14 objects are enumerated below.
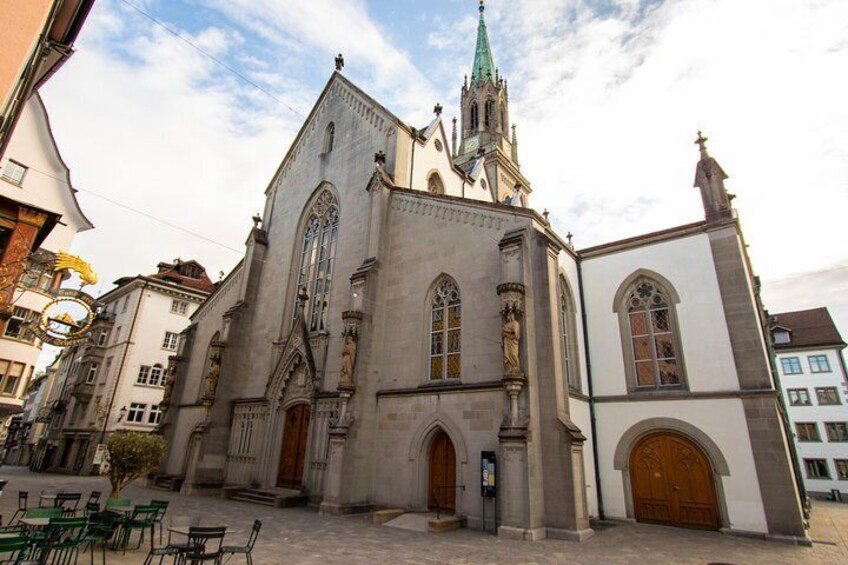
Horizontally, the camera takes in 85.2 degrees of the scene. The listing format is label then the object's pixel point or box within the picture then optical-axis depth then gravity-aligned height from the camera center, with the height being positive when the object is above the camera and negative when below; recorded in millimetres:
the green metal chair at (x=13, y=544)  5000 -1054
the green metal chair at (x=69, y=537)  6336 -1261
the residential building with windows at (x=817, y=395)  33406 +5473
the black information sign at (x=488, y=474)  11812 -367
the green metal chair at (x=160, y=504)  8664 -1039
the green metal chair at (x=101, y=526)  6988 -1220
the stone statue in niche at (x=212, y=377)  20109 +2970
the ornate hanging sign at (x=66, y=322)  11625 +2953
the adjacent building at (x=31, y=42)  5059 +5188
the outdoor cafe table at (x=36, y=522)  6949 -1130
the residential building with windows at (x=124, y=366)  32500 +5577
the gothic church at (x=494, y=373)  12328 +2658
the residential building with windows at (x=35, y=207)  17844 +9648
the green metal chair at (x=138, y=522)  7809 -1219
